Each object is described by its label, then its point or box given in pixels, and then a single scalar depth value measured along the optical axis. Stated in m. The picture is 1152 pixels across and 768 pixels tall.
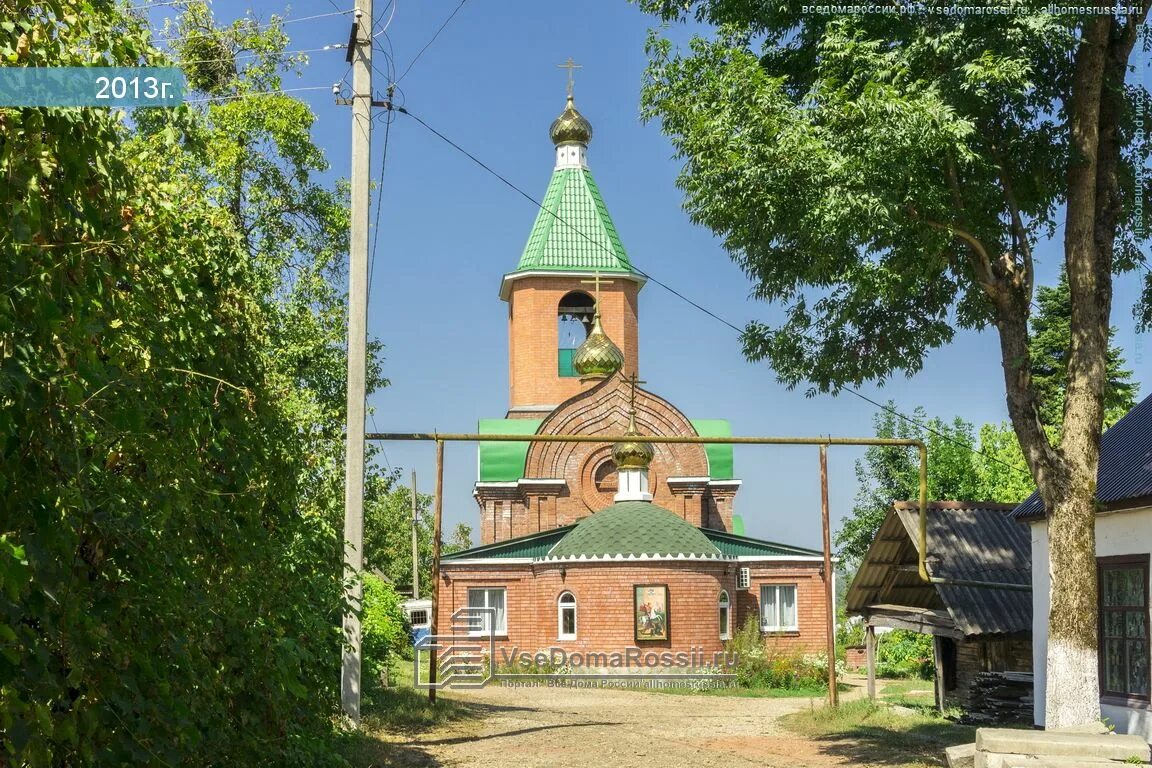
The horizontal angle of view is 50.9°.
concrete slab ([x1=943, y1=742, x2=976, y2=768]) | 11.08
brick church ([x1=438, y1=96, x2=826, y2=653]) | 28.72
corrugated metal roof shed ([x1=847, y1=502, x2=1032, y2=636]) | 18.03
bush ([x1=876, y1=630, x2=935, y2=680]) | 32.84
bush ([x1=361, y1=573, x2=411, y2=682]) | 19.39
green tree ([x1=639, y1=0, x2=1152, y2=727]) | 10.67
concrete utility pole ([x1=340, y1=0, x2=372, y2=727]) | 13.12
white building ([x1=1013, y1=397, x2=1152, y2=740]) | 12.84
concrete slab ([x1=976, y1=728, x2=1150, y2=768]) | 10.20
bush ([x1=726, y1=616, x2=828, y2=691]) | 28.02
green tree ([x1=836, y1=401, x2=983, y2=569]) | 39.19
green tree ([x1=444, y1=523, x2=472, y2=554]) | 75.12
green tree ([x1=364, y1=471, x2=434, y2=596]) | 52.59
